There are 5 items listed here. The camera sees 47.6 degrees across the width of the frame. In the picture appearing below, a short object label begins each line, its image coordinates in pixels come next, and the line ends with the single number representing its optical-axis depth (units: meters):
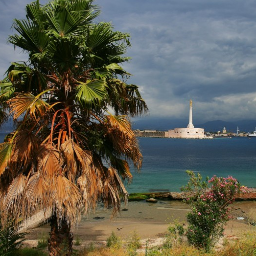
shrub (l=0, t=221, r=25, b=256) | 8.51
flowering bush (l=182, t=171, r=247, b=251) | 9.29
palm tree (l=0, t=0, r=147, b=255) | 6.29
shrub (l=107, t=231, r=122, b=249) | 10.36
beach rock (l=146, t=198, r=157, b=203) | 26.98
